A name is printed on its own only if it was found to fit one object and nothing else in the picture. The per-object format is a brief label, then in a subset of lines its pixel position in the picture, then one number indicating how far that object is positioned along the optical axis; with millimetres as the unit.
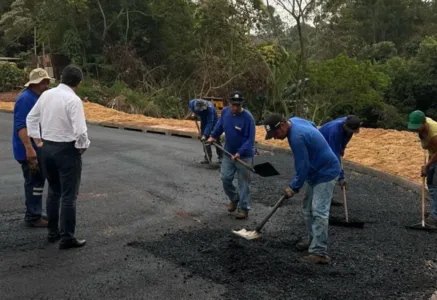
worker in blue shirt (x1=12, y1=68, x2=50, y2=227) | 5422
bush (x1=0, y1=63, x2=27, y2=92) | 22578
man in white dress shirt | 4766
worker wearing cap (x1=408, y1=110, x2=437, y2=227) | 6219
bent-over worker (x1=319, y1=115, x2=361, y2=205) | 6348
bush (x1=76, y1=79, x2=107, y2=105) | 21031
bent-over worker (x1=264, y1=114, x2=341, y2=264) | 4727
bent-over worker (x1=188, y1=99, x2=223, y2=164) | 9110
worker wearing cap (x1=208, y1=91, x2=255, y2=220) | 6426
